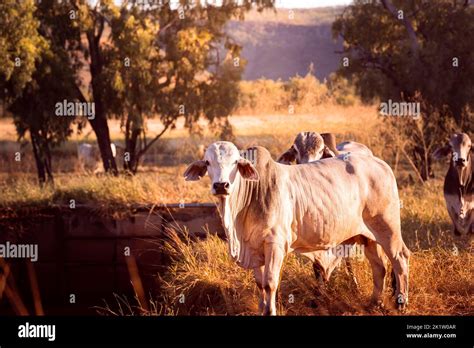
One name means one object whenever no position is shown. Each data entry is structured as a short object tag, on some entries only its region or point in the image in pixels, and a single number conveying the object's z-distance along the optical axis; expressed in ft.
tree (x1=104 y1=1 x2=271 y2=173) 60.54
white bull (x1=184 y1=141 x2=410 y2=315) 22.11
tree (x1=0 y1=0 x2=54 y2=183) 56.49
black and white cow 38.11
